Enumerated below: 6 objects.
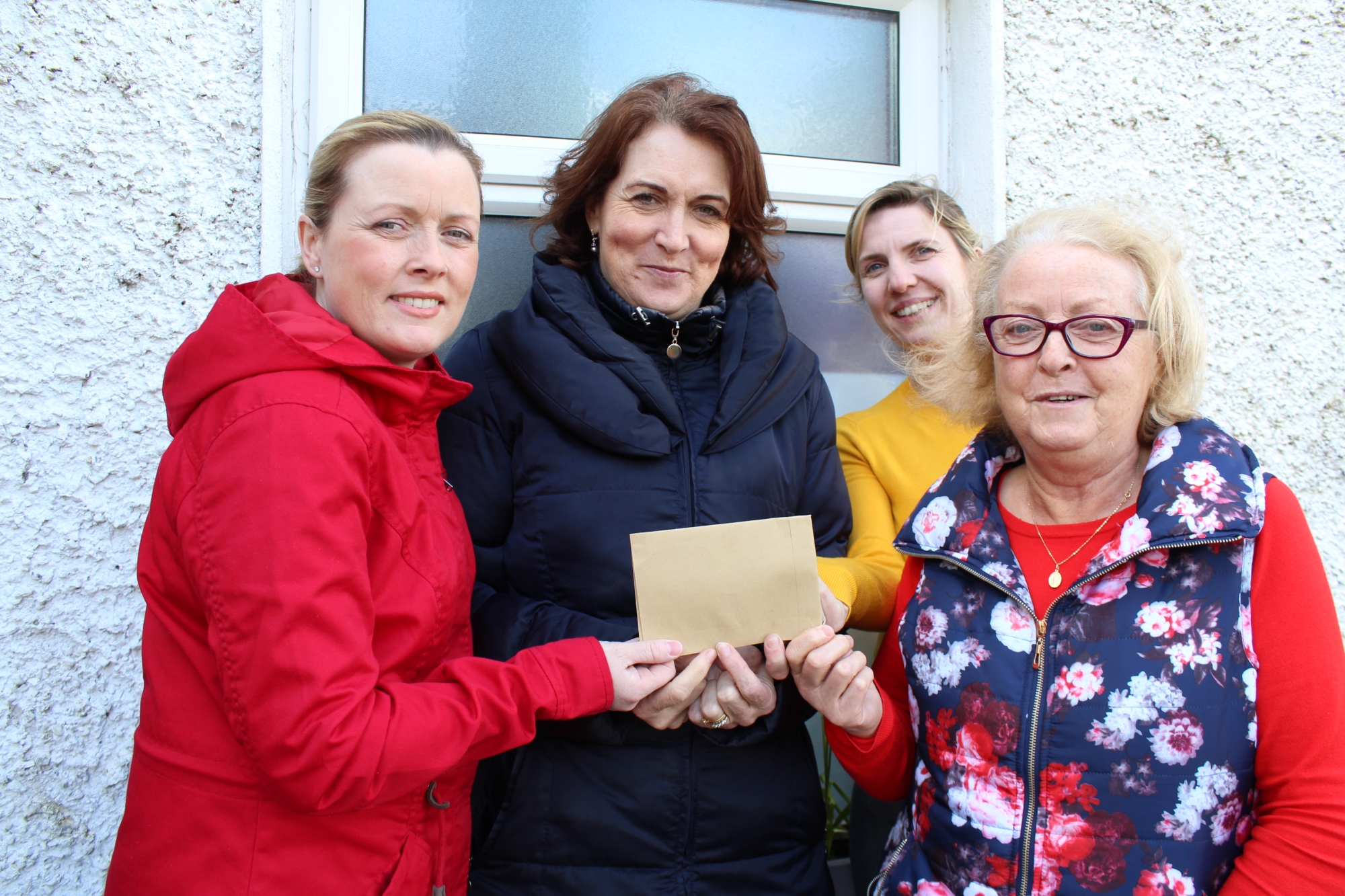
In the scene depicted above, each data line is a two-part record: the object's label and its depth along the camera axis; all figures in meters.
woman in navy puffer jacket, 1.56
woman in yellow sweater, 2.18
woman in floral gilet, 1.25
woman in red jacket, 1.06
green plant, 2.51
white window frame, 1.97
